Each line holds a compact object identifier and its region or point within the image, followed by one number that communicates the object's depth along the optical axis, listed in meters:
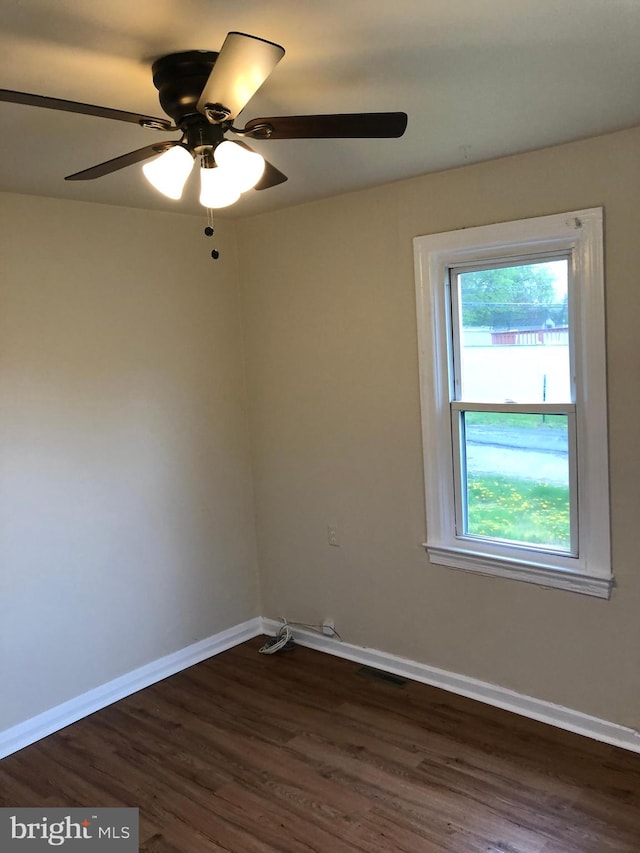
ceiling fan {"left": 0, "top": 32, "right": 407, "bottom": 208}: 1.61
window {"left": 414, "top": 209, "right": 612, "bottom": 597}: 2.71
